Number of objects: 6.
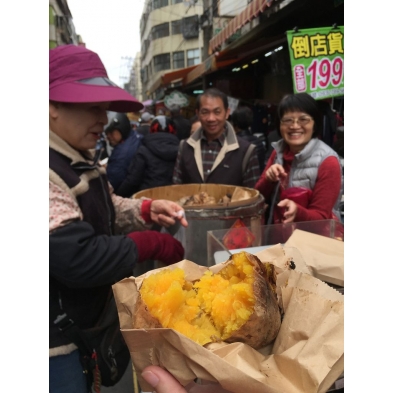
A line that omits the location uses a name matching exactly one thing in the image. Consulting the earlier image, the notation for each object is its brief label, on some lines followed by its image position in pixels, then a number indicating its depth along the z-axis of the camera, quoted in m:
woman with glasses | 2.16
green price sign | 3.86
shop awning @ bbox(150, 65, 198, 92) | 14.12
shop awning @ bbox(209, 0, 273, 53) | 4.22
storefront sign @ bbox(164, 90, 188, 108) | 14.95
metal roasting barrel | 2.09
